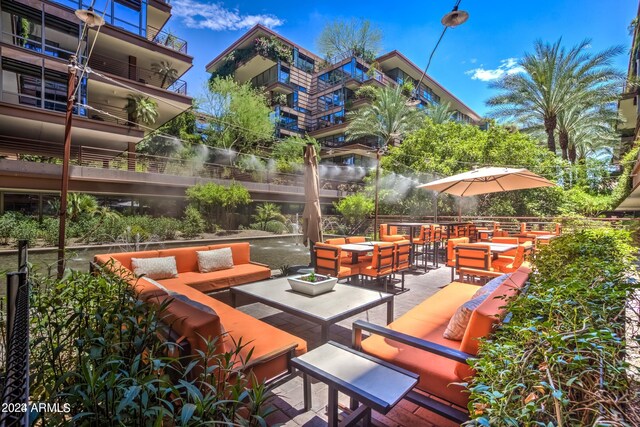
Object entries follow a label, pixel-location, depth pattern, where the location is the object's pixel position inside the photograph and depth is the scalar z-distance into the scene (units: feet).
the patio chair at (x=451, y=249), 20.79
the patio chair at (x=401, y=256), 19.45
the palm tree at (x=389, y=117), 72.84
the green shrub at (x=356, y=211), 53.06
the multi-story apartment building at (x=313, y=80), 96.02
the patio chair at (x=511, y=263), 19.01
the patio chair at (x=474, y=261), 17.94
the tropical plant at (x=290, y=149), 84.51
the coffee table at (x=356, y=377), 5.64
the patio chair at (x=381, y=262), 17.93
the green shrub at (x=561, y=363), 2.85
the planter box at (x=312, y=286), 12.17
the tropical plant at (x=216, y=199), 52.47
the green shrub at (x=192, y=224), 48.95
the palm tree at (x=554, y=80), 46.03
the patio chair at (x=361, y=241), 21.11
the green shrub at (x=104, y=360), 3.28
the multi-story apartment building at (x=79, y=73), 39.86
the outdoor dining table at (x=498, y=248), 19.15
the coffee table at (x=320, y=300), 10.19
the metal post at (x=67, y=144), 18.69
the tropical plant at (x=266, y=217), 61.36
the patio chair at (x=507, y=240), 25.74
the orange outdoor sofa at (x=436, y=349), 6.36
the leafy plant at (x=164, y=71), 54.60
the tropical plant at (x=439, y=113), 73.92
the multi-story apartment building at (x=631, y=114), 35.40
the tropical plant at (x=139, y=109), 48.39
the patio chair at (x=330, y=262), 17.62
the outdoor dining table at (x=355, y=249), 18.57
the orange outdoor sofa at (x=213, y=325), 6.60
